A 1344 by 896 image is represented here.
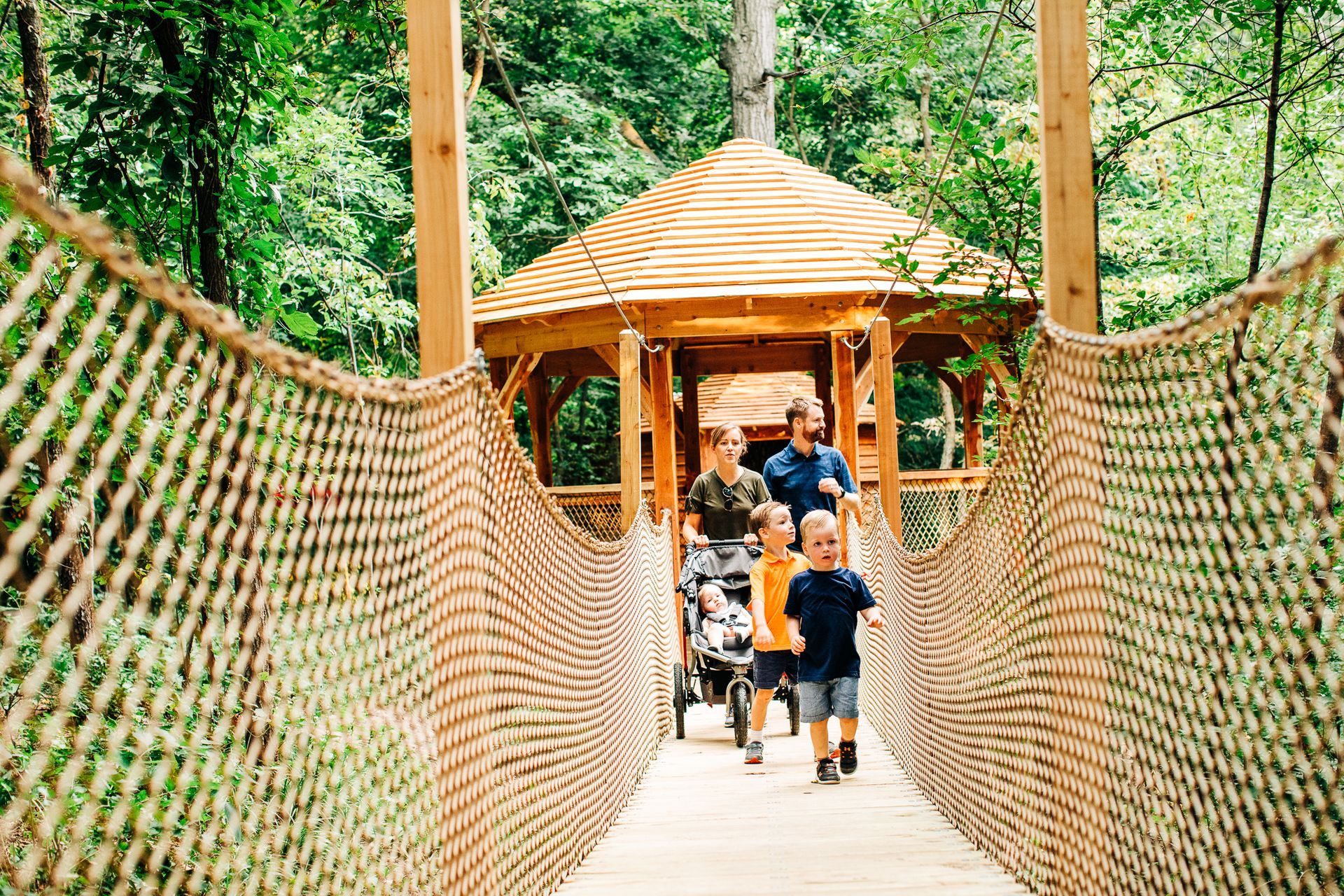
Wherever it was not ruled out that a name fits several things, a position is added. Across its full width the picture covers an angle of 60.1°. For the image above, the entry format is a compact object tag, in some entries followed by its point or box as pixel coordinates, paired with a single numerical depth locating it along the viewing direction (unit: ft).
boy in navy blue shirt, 17.76
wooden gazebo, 37.19
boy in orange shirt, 19.52
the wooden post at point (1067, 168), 10.97
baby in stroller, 22.71
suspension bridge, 5.63
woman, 24.26
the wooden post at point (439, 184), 10.68
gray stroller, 22.43
